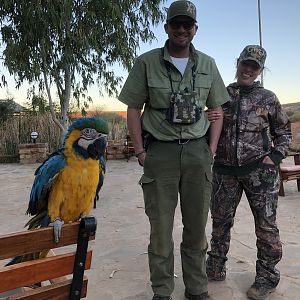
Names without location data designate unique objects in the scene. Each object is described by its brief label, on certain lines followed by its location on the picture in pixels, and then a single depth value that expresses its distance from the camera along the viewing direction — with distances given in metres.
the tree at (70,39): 8.27
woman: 2.06
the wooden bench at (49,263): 1.07
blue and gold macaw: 1.61
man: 1.82
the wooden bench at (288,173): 4.72
